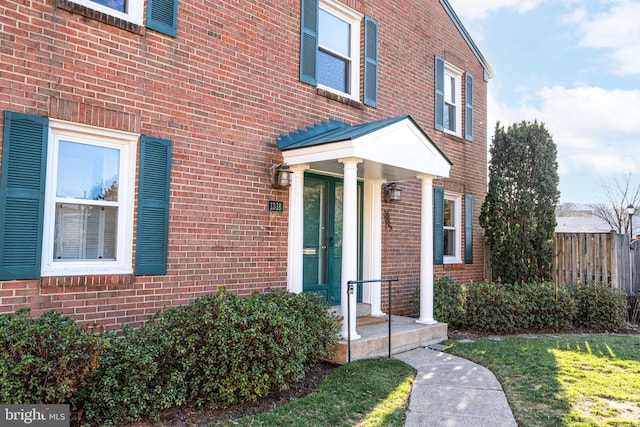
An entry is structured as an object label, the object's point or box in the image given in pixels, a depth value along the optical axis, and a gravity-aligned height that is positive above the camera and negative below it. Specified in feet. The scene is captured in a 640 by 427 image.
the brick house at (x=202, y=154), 13.79 +3.41
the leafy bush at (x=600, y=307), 27.81 -3.95
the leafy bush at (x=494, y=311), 26.27 -4.00
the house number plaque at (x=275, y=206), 20.07 +1.52
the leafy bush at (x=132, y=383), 11.85 -4.00
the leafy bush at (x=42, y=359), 10.52 -2.98
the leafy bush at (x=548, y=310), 27.07 -4.03
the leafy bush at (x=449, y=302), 25.45 -3.44
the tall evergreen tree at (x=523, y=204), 31.27 +2.73
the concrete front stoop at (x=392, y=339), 18.16 -4.40
